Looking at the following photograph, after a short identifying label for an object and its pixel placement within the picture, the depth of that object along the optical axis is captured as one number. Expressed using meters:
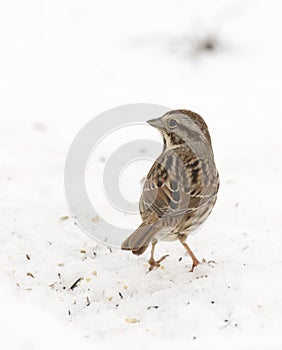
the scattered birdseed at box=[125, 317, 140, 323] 8.33
